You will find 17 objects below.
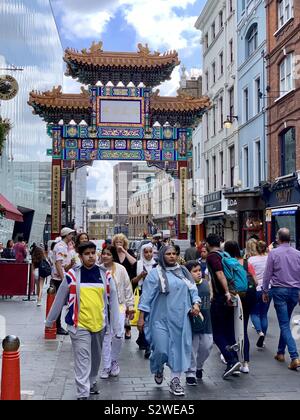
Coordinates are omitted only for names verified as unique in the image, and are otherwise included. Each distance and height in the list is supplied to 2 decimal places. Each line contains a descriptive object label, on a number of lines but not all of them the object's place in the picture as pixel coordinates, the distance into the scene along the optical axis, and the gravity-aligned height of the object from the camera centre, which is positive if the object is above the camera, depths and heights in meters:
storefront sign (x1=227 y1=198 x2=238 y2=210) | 25.94 +1.43
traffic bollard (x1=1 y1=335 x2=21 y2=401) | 4.39 -1.13
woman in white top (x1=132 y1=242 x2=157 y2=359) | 8.58 -0.55
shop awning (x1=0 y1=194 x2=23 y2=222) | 14.30 +0.60
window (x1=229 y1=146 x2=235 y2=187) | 29.43 +3.78
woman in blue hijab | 5.96 -0.92
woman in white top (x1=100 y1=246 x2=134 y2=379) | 6.87 -1.05
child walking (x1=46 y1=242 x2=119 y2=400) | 5.56 -0.85
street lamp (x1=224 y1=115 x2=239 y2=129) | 23.42 +6.01
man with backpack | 6.80 -1.05
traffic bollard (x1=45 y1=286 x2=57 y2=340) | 9.28 -1.44
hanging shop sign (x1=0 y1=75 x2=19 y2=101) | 15.79 +4.36
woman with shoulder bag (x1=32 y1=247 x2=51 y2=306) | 14.20 -0.91
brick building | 20.64 +4.69
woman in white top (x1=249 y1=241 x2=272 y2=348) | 8.94 -1.26
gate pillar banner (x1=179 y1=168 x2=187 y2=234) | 24.36 +1.09
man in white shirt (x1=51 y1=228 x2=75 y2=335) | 9.84 -0.46
